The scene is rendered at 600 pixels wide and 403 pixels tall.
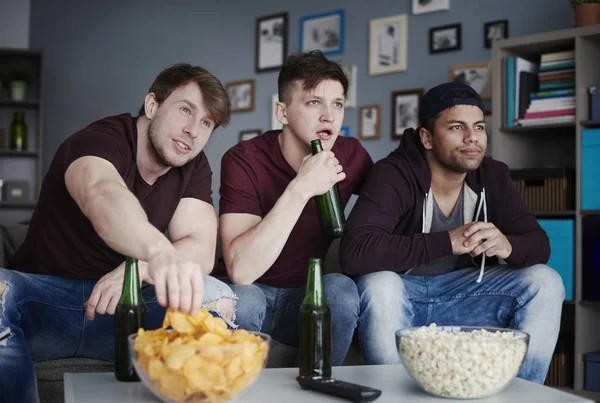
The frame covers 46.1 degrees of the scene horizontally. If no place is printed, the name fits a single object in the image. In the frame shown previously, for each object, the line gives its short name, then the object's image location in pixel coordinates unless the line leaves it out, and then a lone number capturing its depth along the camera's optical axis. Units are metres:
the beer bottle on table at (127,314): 1.34
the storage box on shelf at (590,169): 3.17
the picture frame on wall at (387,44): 4.25
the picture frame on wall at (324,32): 4.55
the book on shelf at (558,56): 3.33
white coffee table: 1.21
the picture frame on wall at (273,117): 4.87
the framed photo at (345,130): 4.48
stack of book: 3.31
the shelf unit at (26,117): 5.56
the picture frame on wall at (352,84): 4.47
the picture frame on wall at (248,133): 4.99
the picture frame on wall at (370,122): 4.37
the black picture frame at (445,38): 4.02
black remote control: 1.18
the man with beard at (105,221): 1.57
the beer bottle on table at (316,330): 1.41
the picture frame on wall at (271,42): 4.85
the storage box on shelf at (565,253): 3.19
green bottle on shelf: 5.59
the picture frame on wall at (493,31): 3.86
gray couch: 1.84
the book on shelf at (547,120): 3.29
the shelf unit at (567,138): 3.18
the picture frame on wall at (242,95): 5.03
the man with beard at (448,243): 2.04
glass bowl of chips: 1.07
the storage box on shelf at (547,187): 3.28
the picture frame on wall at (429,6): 4.06
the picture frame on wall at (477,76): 3.88
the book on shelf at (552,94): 3.31
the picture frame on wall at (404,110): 4.18
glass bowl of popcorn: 1.21
